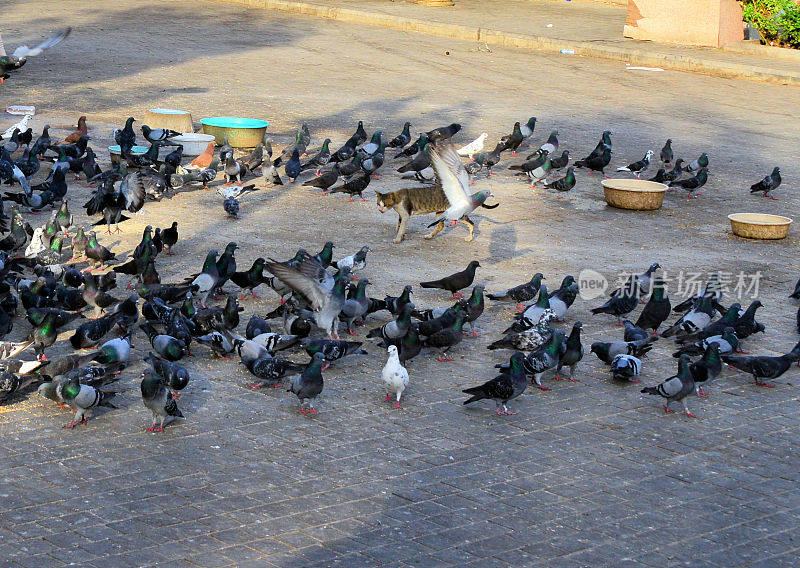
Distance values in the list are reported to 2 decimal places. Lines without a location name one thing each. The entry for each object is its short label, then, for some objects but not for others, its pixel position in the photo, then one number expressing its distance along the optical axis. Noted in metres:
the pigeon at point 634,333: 8.92
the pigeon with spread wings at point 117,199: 11.48
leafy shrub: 23.91
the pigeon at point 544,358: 8.12
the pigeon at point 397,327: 8.66
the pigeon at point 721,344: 8.77
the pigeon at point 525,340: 8.82
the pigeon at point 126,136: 14.21
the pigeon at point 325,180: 13.55
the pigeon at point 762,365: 8.43
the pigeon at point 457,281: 10.09
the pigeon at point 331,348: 8.27
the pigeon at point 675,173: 14.35
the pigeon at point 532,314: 9.07
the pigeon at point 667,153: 15.24
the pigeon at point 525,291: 9.93
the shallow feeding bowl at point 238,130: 15.09
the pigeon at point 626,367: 8.35
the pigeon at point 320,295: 8.80
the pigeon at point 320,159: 14.41
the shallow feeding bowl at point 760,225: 12.28
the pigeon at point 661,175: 14.37
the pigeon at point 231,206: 12.21
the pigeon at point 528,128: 16.33
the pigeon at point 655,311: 9.44
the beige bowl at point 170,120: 15.65
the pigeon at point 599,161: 14.87
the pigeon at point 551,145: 15.25
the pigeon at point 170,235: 10.88
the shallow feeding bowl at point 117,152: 14.12
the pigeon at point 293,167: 13.93
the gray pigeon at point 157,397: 7.21
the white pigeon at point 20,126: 14.62
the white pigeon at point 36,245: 10.52
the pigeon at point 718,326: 9.16
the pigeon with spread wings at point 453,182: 11.28
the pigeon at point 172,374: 7.66
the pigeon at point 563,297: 9.61
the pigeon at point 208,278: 9.56
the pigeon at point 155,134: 14.66
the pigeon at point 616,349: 8.62
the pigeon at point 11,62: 19.11
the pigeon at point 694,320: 9.38
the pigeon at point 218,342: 8.52
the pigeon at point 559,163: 14.86
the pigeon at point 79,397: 7.24
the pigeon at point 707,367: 8.16
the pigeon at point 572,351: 8.39
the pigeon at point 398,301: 9.19
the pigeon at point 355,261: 10.49
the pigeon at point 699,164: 14.68
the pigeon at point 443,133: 15.72
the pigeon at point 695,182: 14.05
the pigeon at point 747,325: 9.27
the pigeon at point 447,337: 8.75
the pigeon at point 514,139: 15.68
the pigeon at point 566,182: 14.27
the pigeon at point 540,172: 14.38
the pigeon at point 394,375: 7.78
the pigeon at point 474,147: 15.34
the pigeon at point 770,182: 14.02
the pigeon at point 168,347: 8.21
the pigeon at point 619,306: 9.69
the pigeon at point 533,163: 14.45
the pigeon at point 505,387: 7.71
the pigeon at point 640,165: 14.77
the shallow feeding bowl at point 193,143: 14.88
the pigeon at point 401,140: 15.55
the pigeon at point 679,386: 7.86
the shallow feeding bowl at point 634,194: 13.31
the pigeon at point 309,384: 7.62
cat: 11.81
